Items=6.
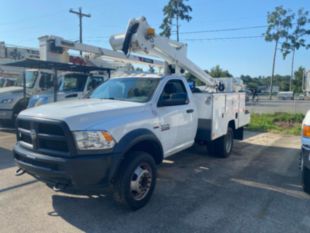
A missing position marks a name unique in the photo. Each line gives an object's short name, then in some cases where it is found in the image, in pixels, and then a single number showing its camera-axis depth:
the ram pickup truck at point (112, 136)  3.52
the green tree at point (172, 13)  31.31
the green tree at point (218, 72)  46.36
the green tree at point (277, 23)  40.41
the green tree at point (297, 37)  41.56
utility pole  28.45
